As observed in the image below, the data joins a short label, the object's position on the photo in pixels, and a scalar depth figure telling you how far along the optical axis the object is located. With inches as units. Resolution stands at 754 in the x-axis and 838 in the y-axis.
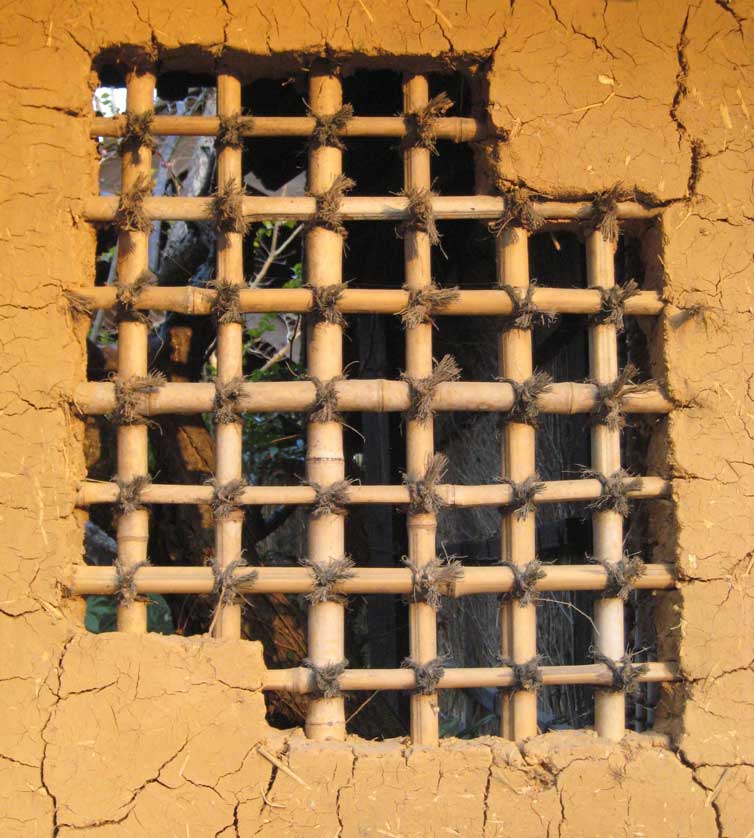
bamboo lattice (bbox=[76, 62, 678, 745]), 100.9
